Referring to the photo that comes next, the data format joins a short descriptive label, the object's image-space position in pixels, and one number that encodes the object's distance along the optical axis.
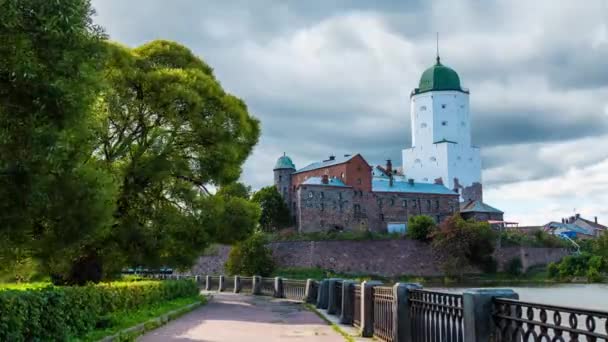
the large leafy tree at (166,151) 19.89
